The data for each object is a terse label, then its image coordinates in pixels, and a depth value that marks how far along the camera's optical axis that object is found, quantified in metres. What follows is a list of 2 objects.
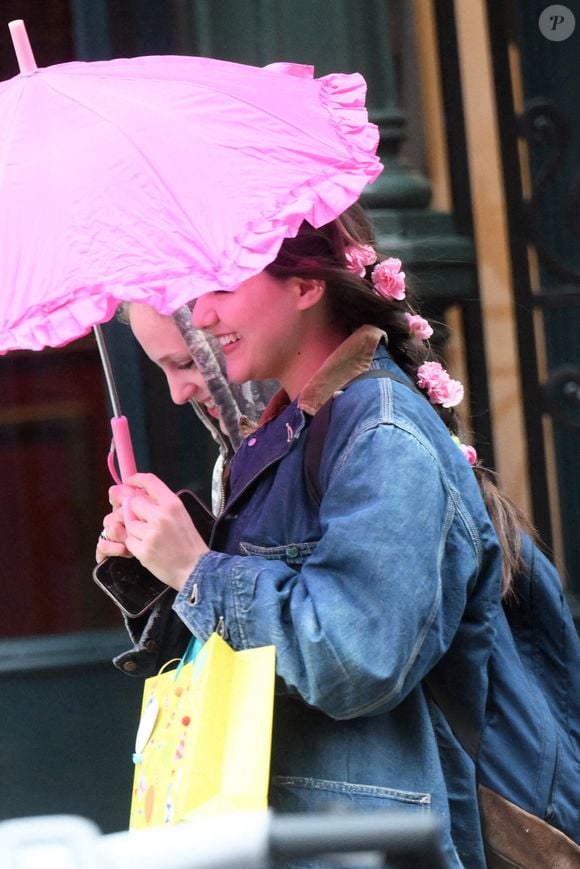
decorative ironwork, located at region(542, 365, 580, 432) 8.72
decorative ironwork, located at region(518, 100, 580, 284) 8.62
